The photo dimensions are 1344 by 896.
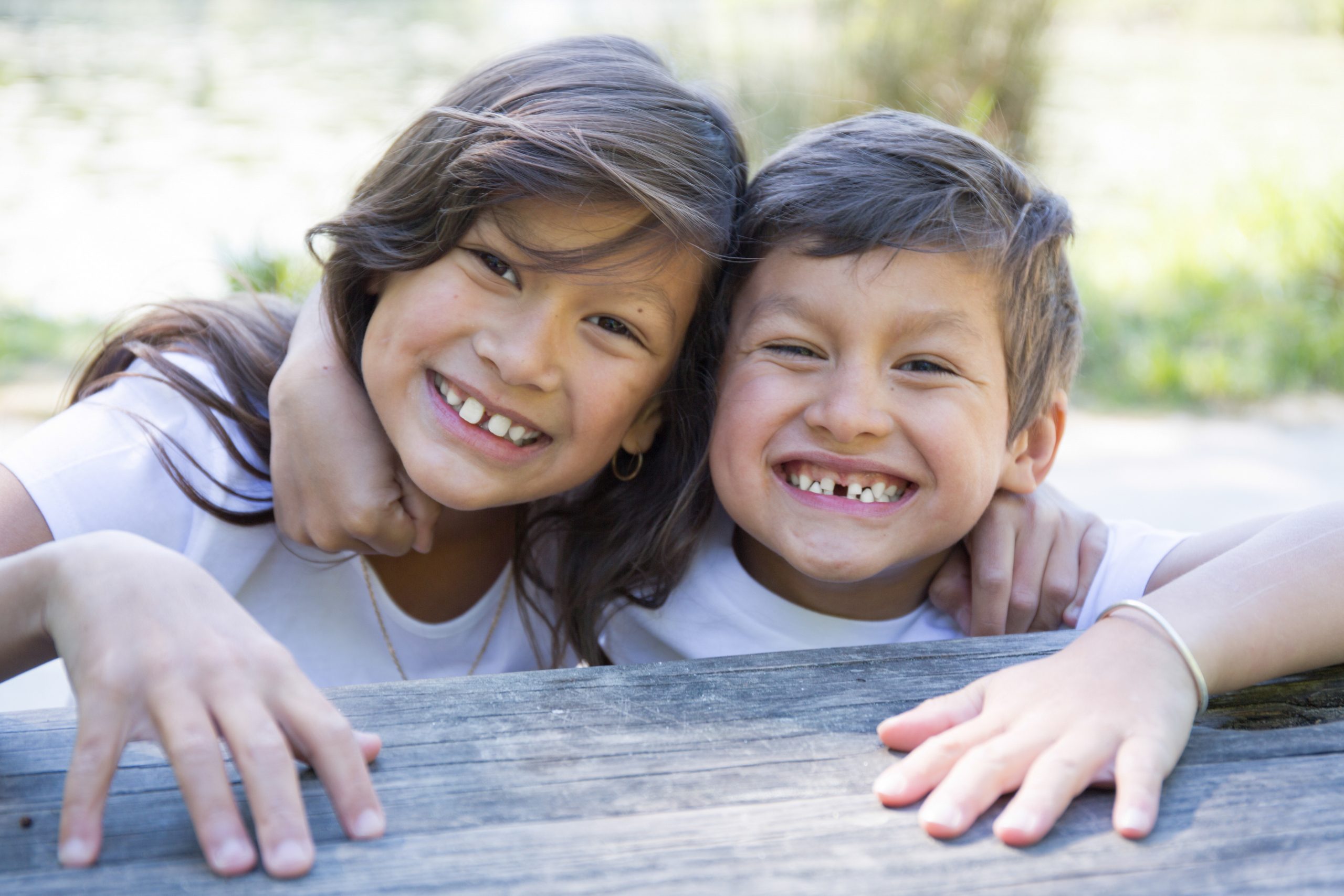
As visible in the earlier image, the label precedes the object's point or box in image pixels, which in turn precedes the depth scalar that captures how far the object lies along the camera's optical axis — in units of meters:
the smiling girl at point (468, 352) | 0.88
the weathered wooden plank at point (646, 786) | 0.68
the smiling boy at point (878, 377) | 0.89
